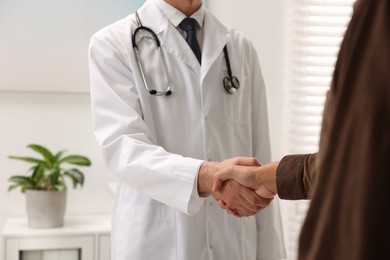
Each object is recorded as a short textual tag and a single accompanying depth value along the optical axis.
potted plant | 2.70
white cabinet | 2.61
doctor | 1.63
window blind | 2.97
